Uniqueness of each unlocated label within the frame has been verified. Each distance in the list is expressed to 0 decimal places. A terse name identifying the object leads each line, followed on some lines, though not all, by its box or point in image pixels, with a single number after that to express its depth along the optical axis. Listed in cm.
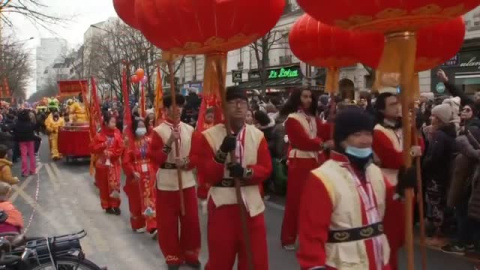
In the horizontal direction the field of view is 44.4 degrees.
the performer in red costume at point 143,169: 820
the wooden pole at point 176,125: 569
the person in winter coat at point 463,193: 688
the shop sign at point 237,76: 3002
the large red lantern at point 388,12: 353
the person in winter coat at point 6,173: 639
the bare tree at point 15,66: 2982
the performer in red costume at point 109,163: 1015
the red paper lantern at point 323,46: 626
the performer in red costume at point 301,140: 687
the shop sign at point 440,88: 2285
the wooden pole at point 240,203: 458
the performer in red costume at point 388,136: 519
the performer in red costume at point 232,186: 478
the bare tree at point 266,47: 3150
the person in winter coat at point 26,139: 1609
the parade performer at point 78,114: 1939
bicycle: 493
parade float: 1803
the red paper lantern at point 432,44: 511
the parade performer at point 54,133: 2005
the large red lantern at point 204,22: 445
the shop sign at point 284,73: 3288
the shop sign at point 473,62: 2354
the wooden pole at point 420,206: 425
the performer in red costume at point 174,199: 625
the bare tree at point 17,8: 1602
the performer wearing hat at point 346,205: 328
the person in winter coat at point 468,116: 714
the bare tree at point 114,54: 3675
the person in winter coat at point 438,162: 717
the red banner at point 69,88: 2620
